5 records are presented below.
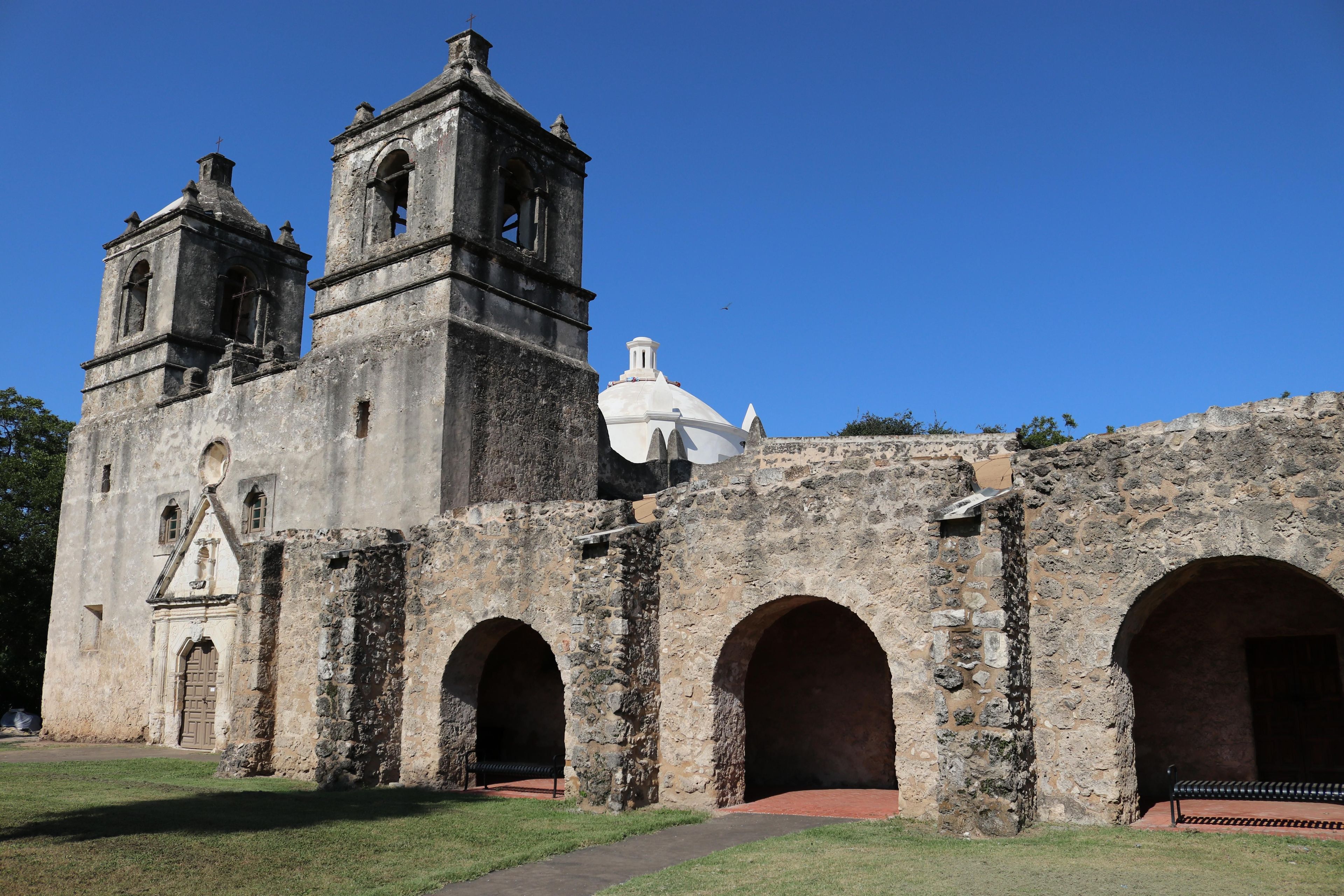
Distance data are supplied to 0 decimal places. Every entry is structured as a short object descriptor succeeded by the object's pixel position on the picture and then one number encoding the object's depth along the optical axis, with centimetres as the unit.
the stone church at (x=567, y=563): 916
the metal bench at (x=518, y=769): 1195
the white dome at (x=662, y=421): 4197
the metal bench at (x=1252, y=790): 862
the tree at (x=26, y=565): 2956
